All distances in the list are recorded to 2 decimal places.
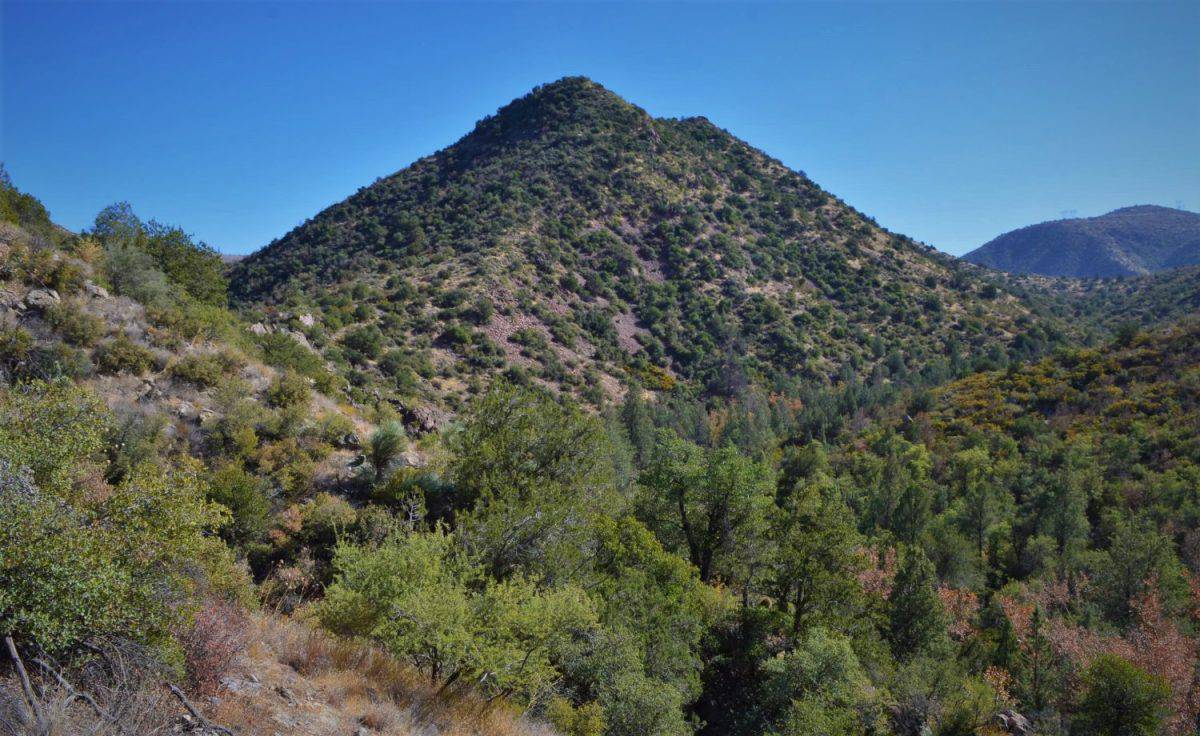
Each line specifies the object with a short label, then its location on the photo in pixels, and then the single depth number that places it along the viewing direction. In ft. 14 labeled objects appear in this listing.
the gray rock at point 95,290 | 60.95
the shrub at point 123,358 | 55.62
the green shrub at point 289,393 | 63.46
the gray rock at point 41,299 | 54.85
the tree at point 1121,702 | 57.36
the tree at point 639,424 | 158.10
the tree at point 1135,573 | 95.76
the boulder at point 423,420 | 79.50
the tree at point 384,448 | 59.88
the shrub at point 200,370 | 59.26
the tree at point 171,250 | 79.92
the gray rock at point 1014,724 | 66.18
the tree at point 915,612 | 77.00
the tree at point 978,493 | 127.24
